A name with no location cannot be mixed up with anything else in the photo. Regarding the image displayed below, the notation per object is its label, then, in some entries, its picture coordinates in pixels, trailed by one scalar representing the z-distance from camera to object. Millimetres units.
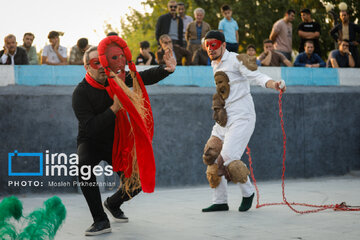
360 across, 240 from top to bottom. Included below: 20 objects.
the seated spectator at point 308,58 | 12289
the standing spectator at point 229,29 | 11984
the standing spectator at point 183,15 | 12039
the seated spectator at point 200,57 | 11438
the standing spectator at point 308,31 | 12906
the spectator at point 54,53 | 10794
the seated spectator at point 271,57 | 12055
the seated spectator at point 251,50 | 12508
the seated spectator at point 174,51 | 10758
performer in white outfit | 6863
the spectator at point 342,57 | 12391
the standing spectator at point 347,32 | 12703
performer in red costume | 5684
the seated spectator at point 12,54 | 9938
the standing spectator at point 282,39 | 12727
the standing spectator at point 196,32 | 11852
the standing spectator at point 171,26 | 11758
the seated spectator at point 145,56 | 11352
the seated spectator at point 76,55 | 10500
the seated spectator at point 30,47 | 10828
